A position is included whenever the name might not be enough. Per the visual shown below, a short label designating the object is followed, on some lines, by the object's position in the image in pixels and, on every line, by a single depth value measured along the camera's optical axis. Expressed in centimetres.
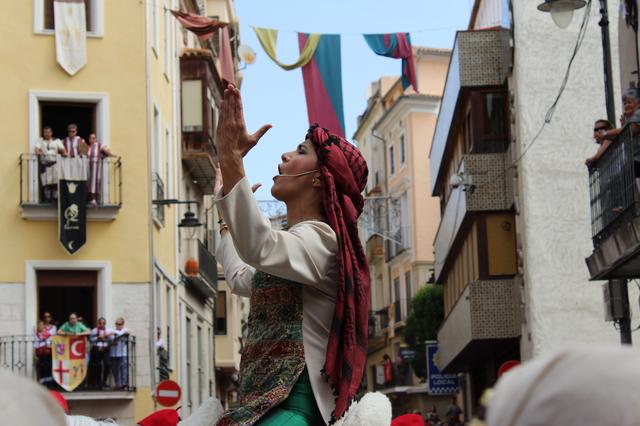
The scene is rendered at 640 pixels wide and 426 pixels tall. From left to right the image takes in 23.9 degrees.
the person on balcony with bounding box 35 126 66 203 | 3095
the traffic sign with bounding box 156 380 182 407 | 2680
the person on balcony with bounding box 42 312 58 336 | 3001
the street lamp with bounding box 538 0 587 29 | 2288
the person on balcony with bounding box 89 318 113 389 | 3071
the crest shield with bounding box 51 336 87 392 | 2980
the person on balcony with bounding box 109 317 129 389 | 3109
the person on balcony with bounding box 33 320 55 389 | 2986
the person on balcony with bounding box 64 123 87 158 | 3120
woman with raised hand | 463
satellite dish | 4872
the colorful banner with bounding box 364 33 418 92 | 3023
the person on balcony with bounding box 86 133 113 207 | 3147
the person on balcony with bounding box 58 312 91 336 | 2984
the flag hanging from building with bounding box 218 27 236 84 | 2900
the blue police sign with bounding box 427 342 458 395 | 4950
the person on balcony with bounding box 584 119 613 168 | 2032
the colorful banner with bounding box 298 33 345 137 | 2903
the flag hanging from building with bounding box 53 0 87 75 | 3177
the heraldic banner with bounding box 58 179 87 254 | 3106
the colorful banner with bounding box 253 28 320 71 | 2966
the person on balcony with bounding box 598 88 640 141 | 1842
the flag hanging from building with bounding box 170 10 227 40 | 3105
